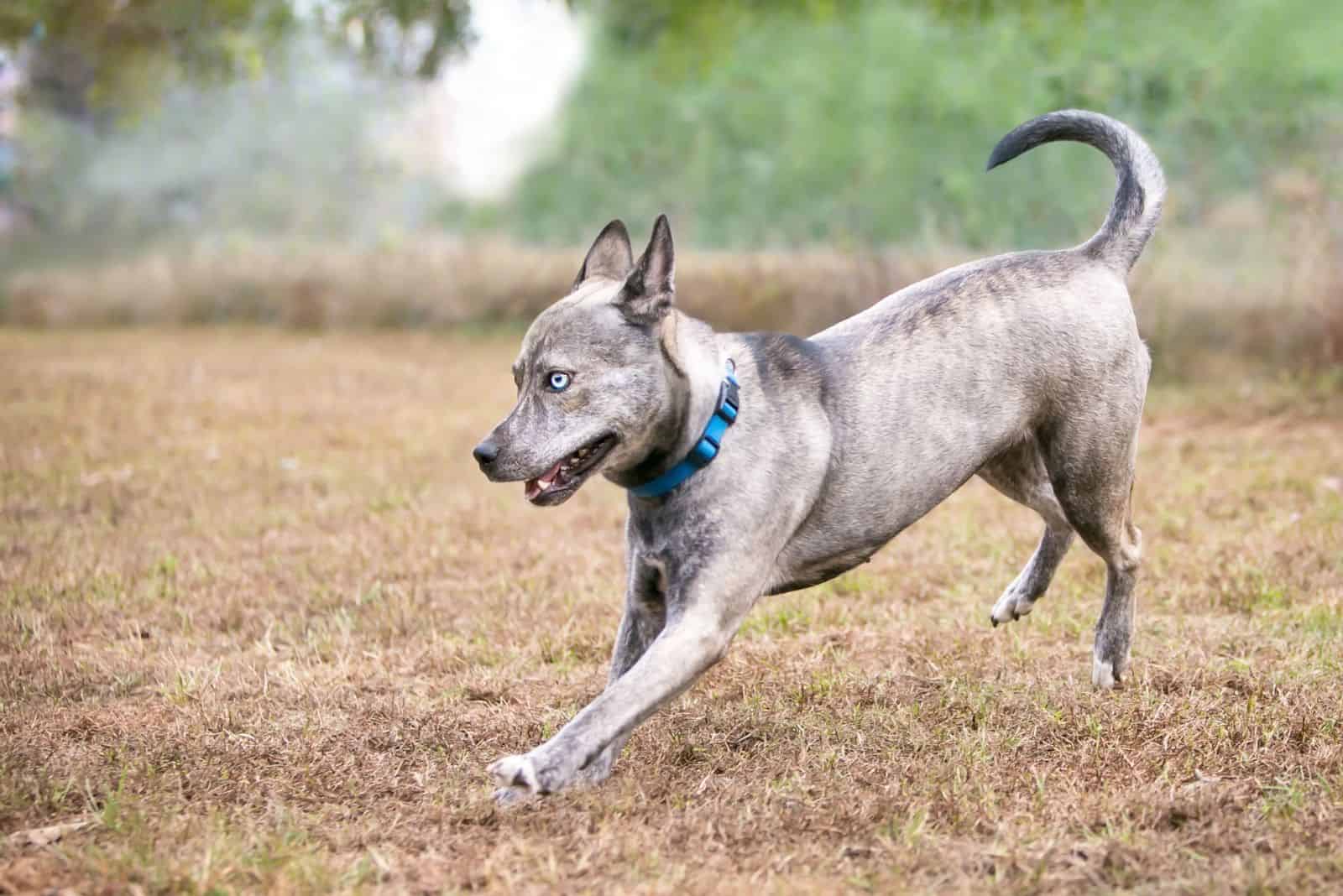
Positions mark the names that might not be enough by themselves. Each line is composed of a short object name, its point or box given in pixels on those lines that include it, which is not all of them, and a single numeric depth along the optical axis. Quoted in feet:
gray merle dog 12.48
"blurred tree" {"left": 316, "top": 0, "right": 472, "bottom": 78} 45.75
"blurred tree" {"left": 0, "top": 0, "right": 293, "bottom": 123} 44.78
